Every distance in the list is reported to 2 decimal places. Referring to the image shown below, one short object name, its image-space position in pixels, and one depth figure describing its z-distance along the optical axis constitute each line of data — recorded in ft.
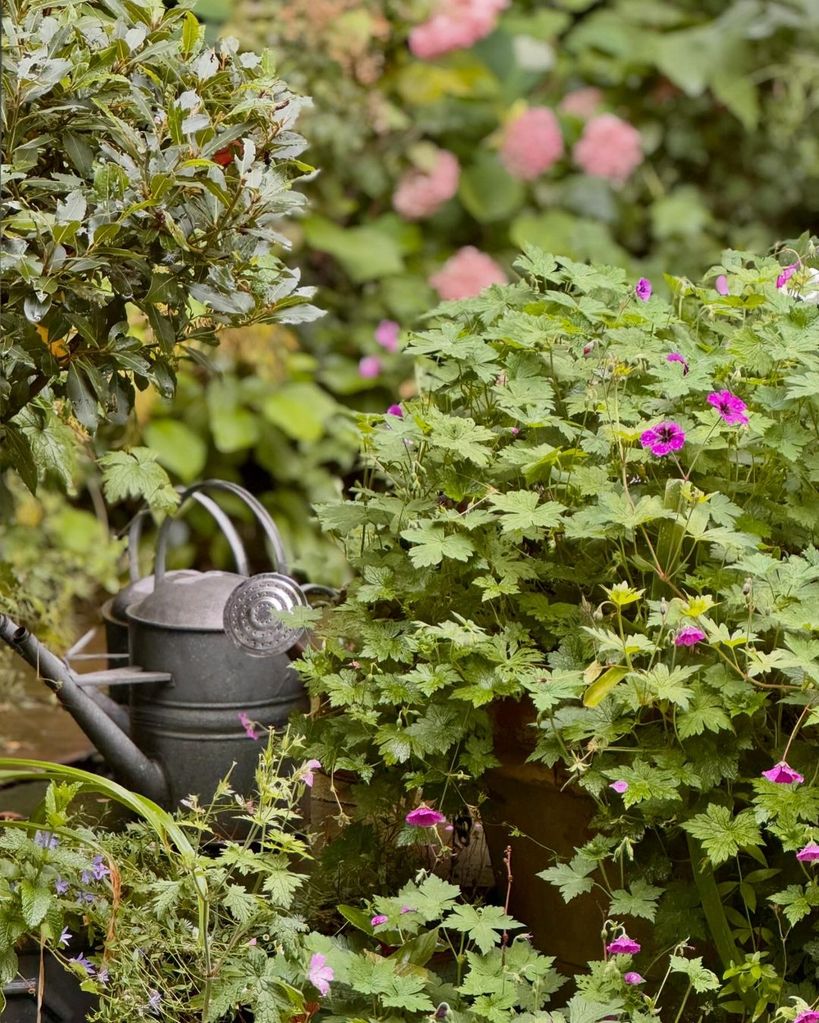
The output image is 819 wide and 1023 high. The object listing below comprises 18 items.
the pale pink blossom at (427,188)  32.30
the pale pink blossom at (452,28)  31.25
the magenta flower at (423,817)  21.74
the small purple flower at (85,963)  21.61
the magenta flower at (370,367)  29.26
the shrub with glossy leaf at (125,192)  21.57
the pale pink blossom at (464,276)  31.55
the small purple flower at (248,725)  22.43
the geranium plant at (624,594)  21.57
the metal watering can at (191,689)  23.19
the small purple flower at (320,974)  21.54
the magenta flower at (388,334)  29.50
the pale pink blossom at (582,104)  35.58
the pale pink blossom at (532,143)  33.26
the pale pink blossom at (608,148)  33.38
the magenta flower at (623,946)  21.50
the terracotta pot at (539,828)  22.01
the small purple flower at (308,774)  21.85
